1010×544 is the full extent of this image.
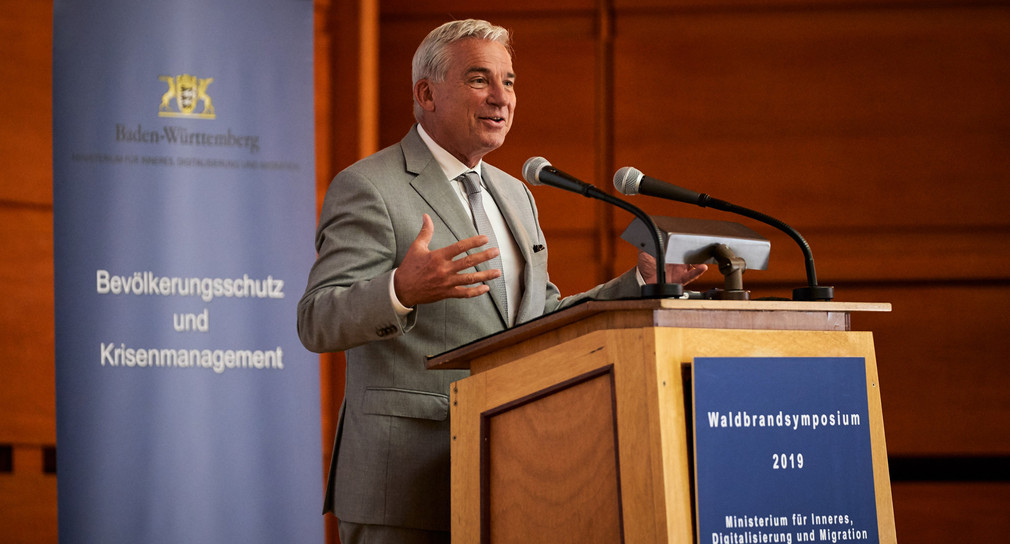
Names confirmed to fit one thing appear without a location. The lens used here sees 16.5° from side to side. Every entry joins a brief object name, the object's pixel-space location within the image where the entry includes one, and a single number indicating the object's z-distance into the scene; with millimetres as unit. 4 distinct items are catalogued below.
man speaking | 6381
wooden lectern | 5968
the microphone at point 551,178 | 6277
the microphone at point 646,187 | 6346
